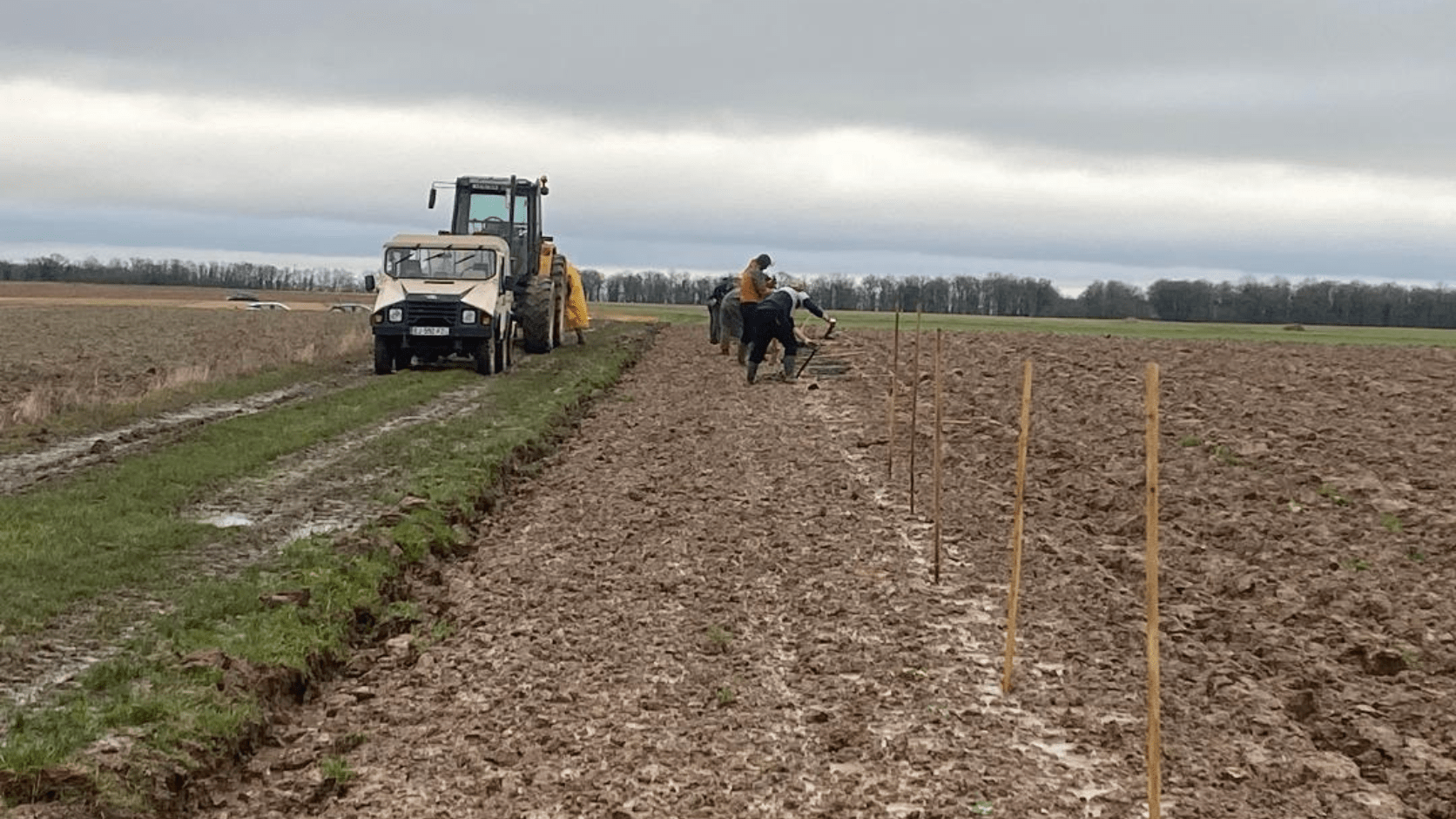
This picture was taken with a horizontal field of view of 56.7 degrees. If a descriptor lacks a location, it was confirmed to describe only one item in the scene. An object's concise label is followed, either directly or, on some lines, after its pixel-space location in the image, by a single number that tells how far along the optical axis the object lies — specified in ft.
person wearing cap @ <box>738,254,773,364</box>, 66.49
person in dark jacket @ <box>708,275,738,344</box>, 93.66
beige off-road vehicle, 70.64
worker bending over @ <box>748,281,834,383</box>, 63.05
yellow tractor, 85.05
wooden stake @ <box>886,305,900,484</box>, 40.28
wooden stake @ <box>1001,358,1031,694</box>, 21.39
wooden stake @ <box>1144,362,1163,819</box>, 15.49
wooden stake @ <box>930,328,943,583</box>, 27.58
